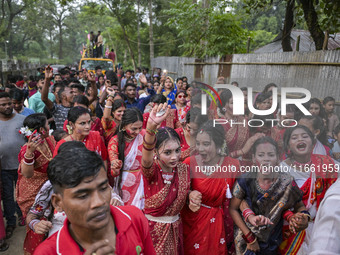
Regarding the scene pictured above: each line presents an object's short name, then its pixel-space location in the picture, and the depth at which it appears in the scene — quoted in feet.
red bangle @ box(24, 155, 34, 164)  8.83
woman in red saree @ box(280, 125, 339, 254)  8.02
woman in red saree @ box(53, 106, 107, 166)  10.45
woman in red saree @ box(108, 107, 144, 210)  10.25
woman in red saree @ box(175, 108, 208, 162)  10.87
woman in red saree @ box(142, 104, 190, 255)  7.78
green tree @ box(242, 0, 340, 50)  15.24
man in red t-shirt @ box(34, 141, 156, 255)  4.25
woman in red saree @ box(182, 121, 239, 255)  8.28
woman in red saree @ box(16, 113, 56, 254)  8.91
